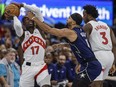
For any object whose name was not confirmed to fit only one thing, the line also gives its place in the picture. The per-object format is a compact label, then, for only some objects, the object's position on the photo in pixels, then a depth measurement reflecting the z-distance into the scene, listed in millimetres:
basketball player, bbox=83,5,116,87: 10083
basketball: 9932
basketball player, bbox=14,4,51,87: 10439
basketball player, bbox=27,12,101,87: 9176
